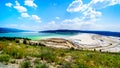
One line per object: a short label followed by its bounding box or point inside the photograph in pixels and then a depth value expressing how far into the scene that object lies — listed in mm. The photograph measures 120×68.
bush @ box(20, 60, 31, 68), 2841
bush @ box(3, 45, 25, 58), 3840
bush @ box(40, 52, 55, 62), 3666
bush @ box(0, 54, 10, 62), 3347
